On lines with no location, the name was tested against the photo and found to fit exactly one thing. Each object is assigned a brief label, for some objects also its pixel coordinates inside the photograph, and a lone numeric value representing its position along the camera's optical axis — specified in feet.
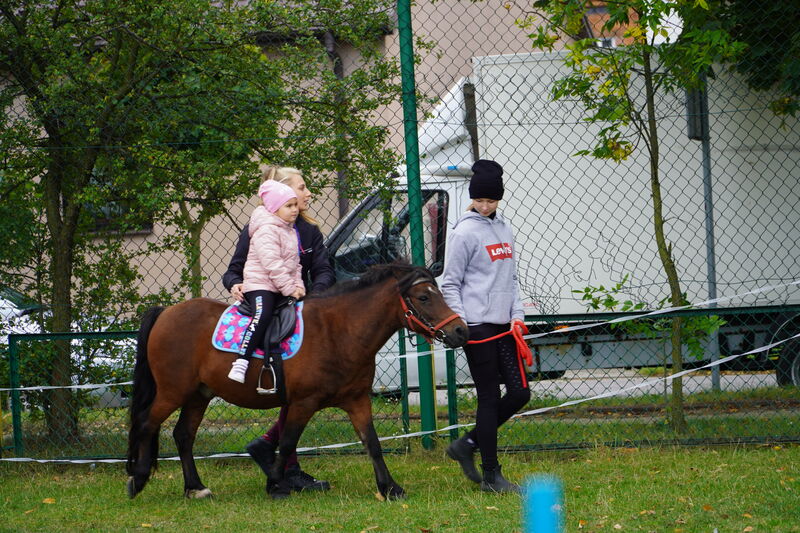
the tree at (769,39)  48.75
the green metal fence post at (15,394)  44.51
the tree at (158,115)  45.14
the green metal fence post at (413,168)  43.34
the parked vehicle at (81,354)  47.06
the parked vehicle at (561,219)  56.44
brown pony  35.42
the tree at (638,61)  41.11
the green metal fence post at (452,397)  43.29
